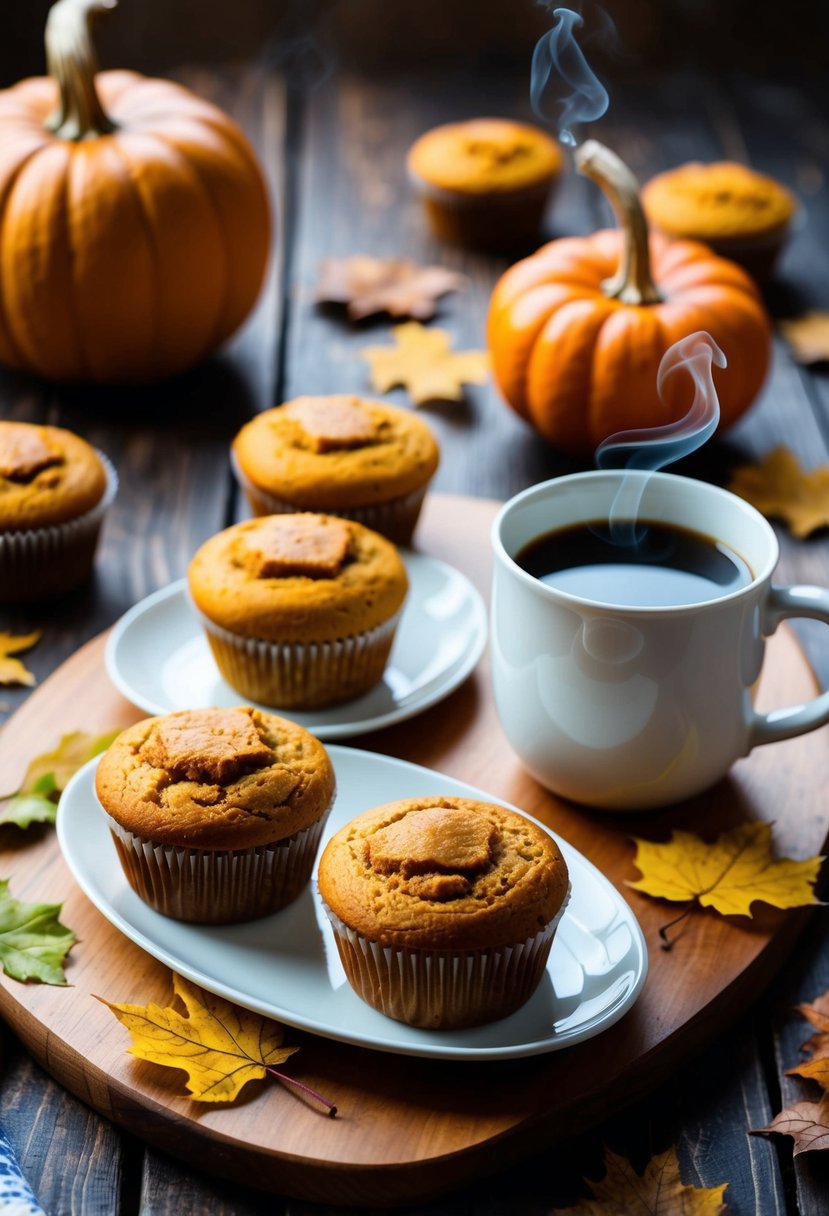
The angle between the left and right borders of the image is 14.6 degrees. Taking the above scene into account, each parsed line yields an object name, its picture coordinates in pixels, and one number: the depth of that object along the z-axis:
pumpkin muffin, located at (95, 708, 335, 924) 0.99
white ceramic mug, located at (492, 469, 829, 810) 1.00
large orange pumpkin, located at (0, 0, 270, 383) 1.24
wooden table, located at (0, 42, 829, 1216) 0.97
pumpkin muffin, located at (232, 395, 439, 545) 1.14
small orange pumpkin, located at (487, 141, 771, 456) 1.21
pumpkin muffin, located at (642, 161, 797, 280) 1.35
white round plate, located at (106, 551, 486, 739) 1.08
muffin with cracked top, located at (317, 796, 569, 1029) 0.96
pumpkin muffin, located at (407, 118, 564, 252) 1.39
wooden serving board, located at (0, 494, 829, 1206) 0.95
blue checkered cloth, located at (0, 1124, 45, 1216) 0.95
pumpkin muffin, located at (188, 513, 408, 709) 1.07
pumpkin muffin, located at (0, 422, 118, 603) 1.14
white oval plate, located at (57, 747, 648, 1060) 0.97
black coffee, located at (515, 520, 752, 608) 1.04
